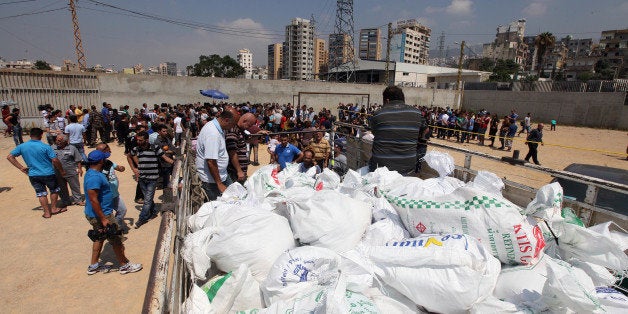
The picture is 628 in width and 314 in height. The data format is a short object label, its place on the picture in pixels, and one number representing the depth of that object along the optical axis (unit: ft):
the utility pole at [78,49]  90.82
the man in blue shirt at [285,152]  18.94
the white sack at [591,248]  5.34
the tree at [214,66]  188.44
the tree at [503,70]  187.38
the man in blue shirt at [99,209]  11.75
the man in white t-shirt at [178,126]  32.94
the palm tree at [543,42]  142.00
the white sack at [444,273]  4.67
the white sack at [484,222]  5.55
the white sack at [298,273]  5.06
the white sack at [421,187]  7.41
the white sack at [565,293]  4.02
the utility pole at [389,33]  96.15
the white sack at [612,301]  4.50
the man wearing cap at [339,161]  17.69
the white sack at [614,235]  5.88
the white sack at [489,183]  7.89
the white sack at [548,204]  6.07
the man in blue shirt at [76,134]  25.32
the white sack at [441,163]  10.20
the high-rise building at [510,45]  367.25
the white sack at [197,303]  4.84
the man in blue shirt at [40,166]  16.34
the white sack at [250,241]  5.85
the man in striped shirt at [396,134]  10.43
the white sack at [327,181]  9.98
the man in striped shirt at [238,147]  12.92
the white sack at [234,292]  5.18
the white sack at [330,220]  6.29
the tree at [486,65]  278.26
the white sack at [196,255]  5.69
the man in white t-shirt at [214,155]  11.12
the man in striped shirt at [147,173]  16.47
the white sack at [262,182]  10.16
